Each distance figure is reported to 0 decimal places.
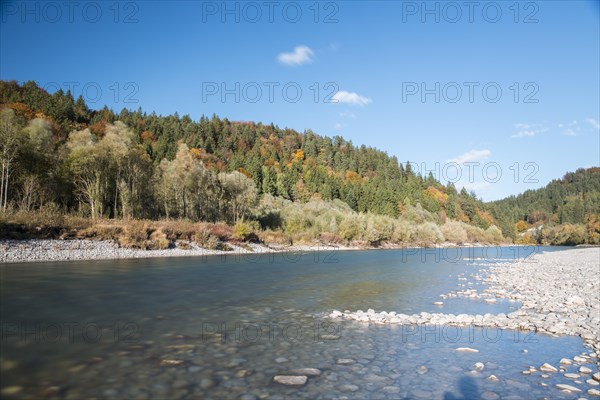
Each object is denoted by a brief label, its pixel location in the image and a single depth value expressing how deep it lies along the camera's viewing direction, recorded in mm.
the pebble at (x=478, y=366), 7097
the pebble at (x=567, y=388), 5961
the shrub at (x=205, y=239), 41309
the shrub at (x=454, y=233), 110312
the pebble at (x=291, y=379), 6181
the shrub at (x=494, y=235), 130000
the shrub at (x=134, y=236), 33188
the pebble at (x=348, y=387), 5965
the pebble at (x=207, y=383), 5933
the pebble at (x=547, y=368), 6960
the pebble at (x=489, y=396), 5738
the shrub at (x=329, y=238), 67938
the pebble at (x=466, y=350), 8172
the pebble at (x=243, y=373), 6466
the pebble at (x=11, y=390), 5477
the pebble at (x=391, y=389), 5977
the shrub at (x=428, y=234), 95412
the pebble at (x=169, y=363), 6852
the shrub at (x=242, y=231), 48806
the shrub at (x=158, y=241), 35219
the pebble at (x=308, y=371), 6680
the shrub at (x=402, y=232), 88312
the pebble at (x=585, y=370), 6803
